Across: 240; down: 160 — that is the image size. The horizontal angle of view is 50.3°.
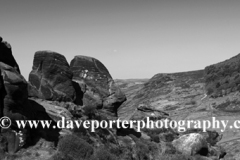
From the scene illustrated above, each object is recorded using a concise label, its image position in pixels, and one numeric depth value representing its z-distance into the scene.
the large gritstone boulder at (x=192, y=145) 30.09
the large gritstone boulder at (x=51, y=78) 27.31
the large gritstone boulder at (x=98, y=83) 32.50
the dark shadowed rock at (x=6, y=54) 22.50
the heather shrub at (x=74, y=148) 20.11
